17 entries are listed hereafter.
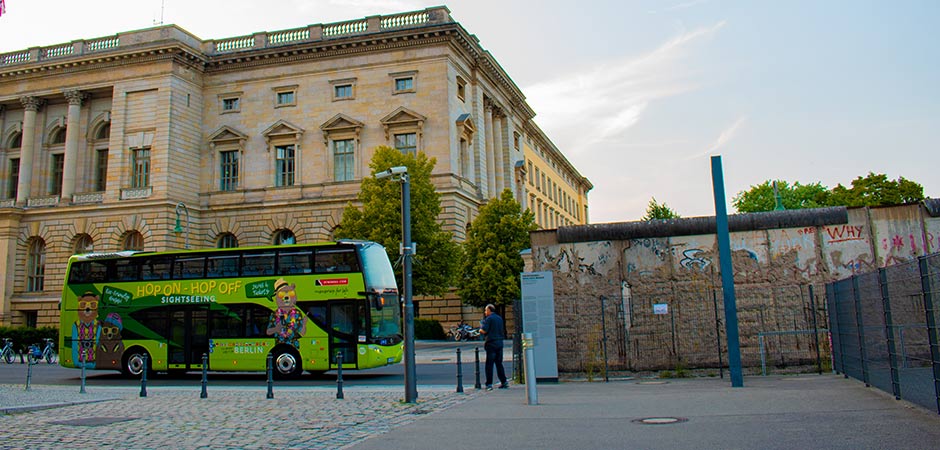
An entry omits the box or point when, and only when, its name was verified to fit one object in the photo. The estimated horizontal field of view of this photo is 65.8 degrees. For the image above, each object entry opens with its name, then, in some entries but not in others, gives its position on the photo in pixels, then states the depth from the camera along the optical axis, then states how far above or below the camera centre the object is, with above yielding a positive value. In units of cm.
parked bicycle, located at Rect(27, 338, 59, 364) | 3247 -64
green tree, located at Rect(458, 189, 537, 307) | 4059 +411
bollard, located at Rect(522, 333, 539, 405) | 1230 -97
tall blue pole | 1364 +82
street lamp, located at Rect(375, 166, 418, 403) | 1345 +82
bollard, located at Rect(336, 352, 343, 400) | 1488 -98
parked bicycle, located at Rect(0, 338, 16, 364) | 3335 -51
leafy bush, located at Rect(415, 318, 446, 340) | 4075 -5
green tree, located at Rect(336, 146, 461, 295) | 3709 +537
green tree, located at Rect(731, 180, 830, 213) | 7812 +1322
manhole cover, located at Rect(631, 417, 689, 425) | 952 -130
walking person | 1591 -26
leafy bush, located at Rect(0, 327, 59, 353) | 3991 +30
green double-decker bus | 2081 +74
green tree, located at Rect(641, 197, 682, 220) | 7238 +1103
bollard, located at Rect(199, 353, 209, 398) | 1567 -90
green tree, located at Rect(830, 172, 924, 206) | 6931 +1191
